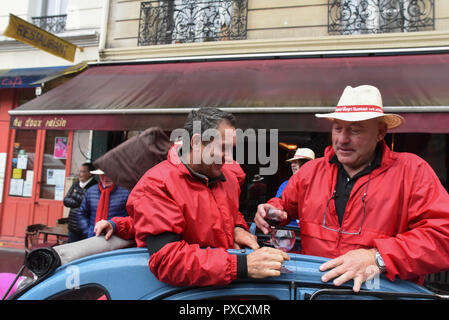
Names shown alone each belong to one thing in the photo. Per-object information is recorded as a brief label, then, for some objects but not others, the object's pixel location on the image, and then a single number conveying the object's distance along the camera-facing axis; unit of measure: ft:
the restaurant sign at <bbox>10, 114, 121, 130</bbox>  14.15
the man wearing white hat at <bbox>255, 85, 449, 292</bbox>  4.19
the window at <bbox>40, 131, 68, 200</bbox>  23.41
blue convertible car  4.00
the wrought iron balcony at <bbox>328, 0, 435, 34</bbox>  16.53
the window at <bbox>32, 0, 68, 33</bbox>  24.84
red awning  12.03
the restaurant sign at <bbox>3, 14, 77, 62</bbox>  17.95
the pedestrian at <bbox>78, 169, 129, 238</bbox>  12.44
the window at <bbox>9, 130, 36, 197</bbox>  23.91
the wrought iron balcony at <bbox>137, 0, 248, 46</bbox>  19.33
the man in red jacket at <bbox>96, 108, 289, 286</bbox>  4.06
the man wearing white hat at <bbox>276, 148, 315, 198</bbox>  15.02
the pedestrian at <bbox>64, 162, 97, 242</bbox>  14.25
